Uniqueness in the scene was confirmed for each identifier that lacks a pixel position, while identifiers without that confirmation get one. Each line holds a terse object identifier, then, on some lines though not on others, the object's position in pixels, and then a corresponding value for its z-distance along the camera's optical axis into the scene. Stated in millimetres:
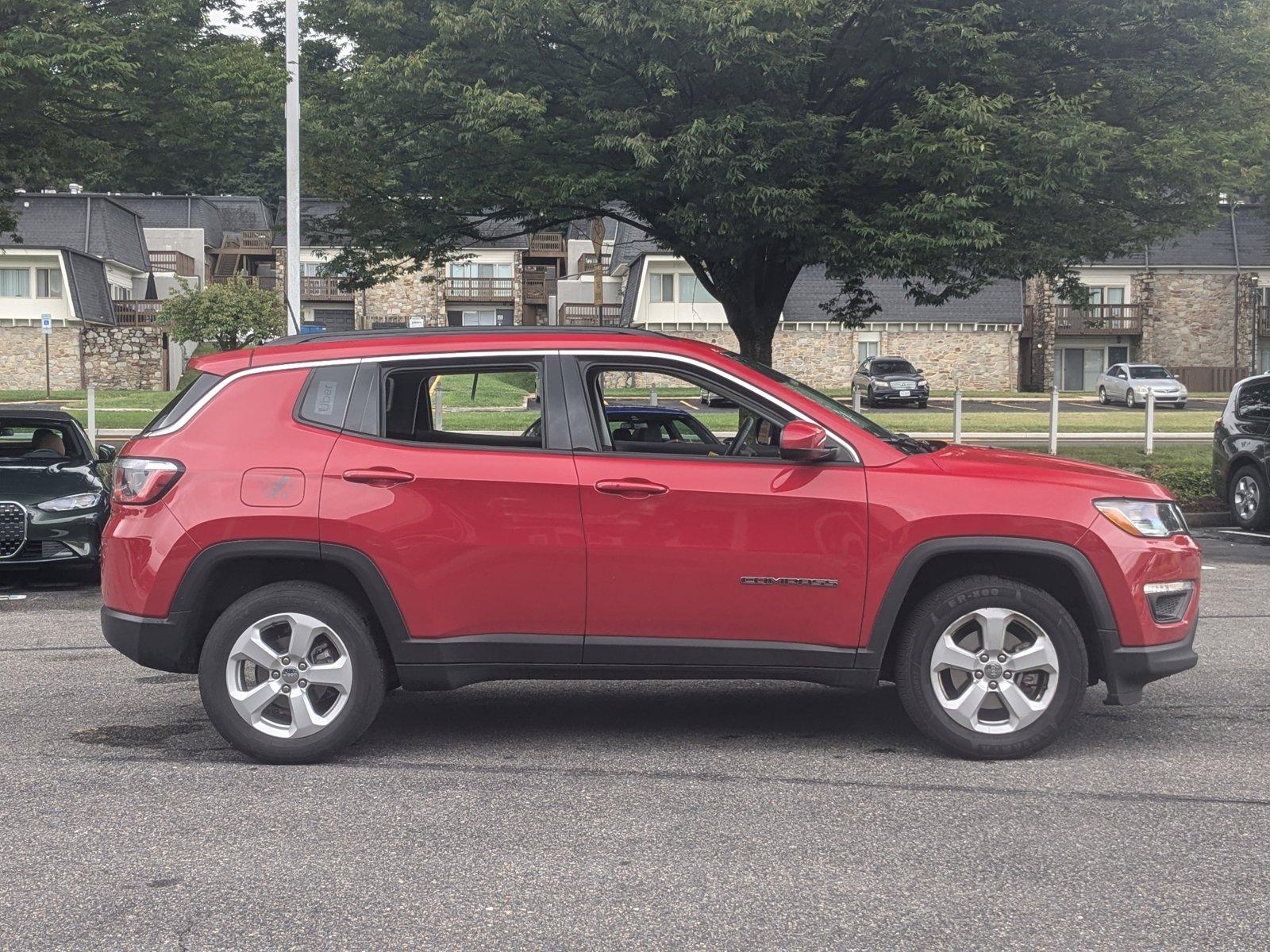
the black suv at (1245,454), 14430
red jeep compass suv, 5523
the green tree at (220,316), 52719
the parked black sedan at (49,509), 10477
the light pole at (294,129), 18859
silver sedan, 46344
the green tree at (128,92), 15094
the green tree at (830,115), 15430
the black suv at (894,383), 46000
